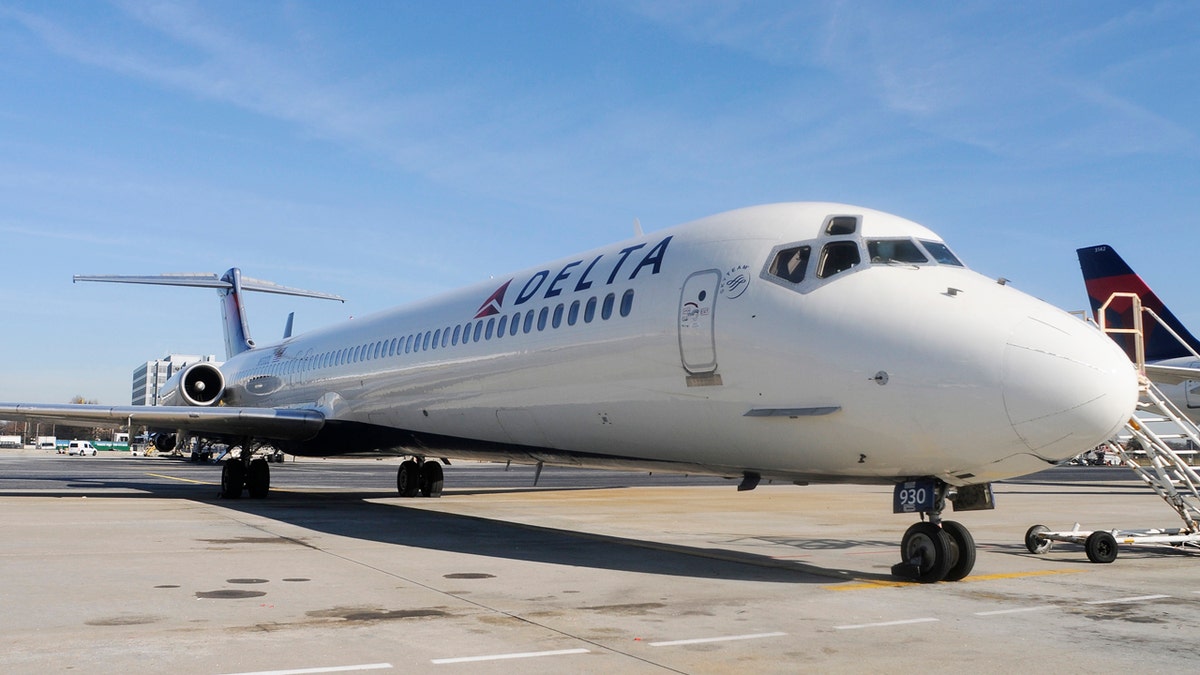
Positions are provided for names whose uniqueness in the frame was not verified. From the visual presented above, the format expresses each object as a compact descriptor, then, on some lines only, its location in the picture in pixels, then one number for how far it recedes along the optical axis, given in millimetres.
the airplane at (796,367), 7344
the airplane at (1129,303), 28703
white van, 77750
